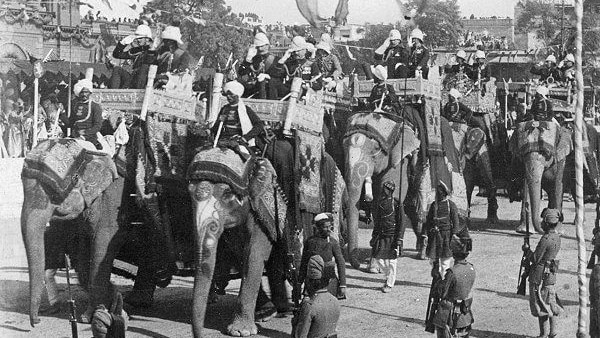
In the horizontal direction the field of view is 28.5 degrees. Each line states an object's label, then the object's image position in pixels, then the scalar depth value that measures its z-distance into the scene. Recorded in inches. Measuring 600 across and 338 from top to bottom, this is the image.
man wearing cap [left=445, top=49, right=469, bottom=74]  900.0
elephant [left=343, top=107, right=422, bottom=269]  647.1
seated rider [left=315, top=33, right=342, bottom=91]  767.1
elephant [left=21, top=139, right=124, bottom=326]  485.4
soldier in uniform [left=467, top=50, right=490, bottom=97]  879.6
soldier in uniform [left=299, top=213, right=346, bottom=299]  452.4
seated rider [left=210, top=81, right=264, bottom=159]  484.9
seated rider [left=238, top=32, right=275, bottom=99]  594.5
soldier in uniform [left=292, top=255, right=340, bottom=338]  370.6
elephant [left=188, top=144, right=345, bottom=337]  464.4
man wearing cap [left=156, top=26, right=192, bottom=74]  550.9
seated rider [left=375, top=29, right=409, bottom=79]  714.8
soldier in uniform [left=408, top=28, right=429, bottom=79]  715.2
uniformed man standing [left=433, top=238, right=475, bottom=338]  427.5
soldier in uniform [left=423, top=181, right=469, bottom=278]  587.2
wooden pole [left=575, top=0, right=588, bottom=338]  377.4
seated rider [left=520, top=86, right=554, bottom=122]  795.4
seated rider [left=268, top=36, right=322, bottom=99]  551.1
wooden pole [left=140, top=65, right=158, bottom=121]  516.1
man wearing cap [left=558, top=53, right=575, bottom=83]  961.5
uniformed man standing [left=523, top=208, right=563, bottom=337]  482.3
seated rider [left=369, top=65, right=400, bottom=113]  669.3
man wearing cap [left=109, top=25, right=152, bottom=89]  550.2
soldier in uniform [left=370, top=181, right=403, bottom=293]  585.9
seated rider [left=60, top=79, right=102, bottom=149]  507.8
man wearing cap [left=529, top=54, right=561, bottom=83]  957.8
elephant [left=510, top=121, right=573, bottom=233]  800.3
